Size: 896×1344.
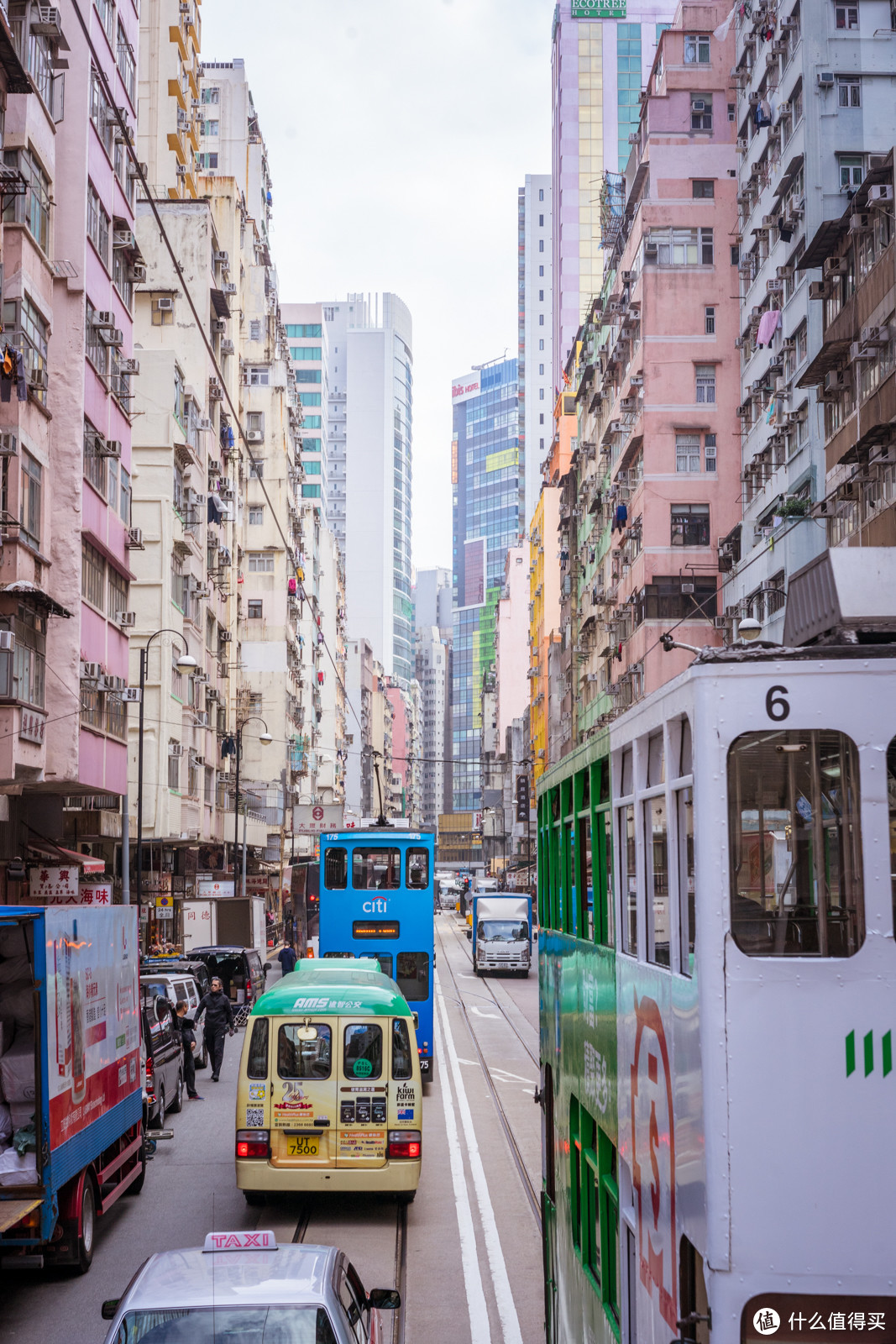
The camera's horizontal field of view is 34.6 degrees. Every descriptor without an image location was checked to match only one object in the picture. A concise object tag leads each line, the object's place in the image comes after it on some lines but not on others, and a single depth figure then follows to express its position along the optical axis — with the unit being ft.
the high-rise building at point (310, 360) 360.07
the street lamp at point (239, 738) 151.23
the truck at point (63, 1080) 33.14
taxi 18.47
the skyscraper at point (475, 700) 620.90
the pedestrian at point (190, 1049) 65.10
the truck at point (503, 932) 143.74
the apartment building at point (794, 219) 102.22
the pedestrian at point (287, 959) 111.34
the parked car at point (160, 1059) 57.00
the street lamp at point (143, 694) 96.17
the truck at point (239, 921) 138.00
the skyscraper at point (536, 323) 500.74
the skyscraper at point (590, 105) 342.85
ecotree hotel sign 360.69
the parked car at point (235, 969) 100.17
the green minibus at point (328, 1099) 39.99
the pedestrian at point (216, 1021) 73.05
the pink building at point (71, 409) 68.69
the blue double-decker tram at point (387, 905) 70.03
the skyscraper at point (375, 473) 586.04
